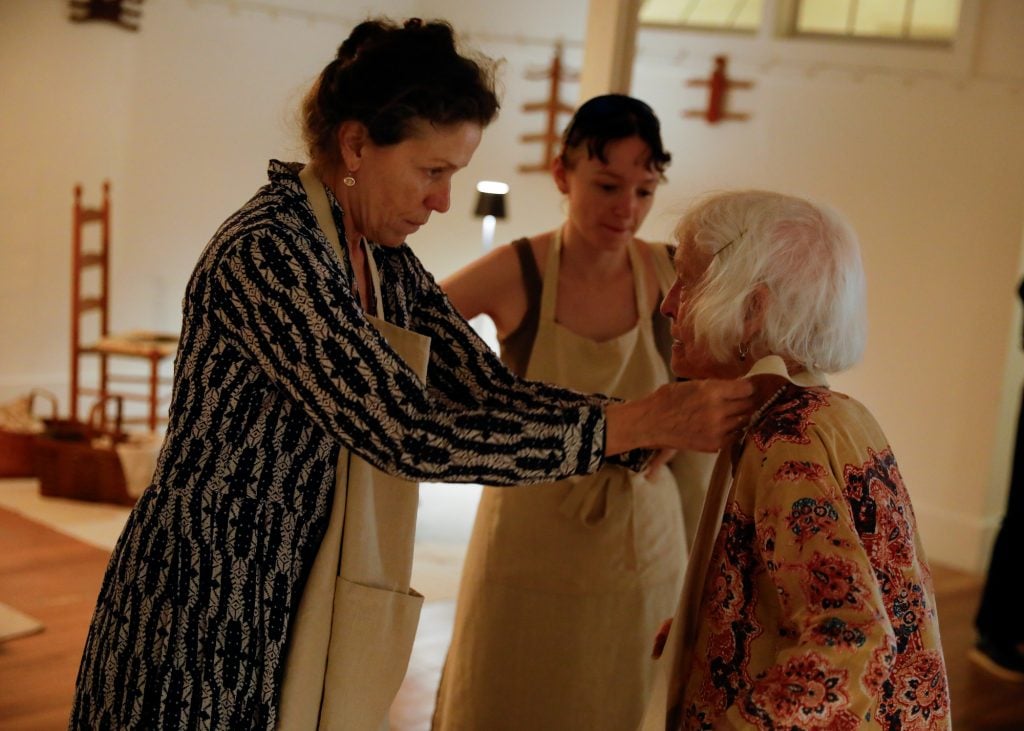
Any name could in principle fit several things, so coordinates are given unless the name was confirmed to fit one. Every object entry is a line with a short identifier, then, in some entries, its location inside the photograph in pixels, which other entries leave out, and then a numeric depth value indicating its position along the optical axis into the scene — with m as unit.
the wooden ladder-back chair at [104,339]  6.38
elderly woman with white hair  1.32
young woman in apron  2.31
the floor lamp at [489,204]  7.51
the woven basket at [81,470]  5.73
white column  3.49
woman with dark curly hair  1.45
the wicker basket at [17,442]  6.07
